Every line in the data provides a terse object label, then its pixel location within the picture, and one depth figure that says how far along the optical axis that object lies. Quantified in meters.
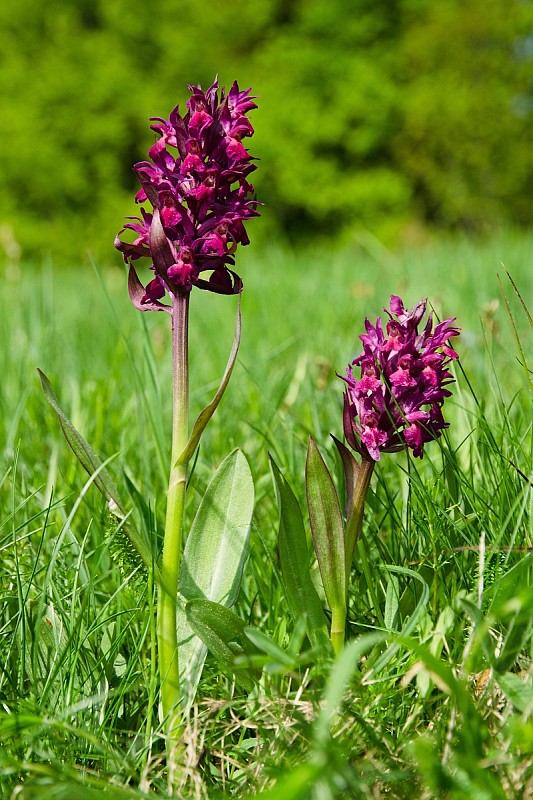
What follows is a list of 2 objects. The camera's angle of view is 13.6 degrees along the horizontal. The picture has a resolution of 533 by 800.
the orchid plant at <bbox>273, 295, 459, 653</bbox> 0.74
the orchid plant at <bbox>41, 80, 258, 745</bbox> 0.74
